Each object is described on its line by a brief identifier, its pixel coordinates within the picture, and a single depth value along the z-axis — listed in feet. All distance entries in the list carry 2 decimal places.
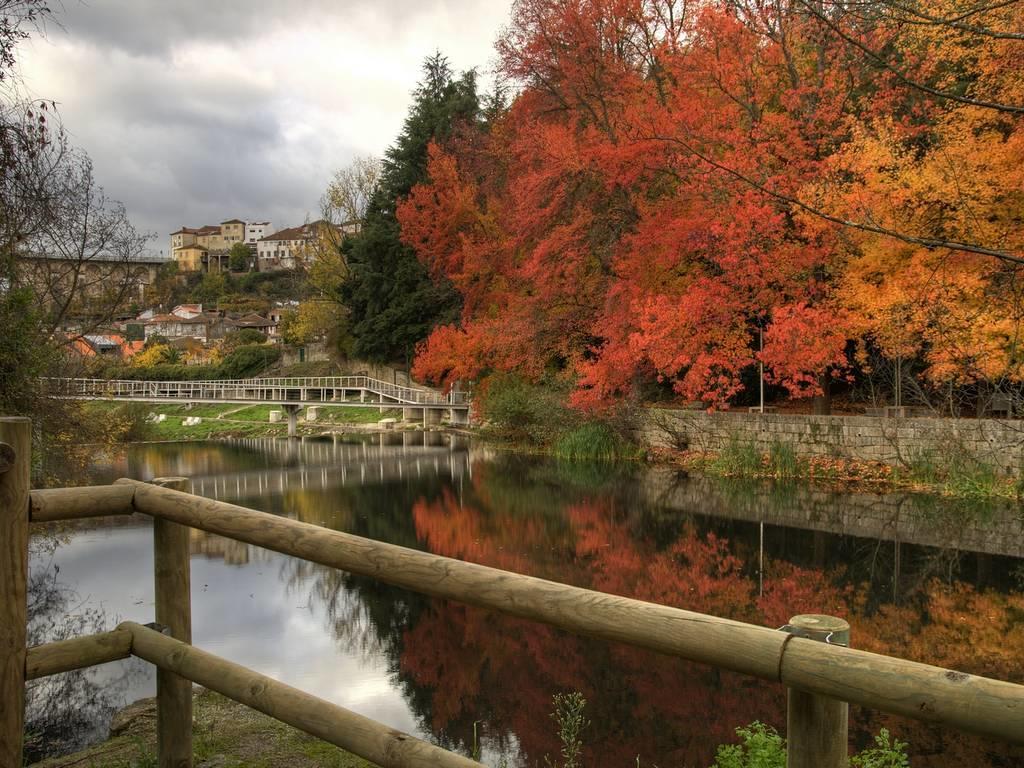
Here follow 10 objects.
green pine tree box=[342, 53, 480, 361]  118.11
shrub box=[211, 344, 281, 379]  154.71
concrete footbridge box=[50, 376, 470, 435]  106.01
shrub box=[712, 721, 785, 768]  13.87
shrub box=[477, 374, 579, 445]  73.05
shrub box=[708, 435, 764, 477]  57.72
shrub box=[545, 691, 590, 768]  16.87
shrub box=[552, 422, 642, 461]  68.39
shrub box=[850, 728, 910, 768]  14.23
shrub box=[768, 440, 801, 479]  56.03
